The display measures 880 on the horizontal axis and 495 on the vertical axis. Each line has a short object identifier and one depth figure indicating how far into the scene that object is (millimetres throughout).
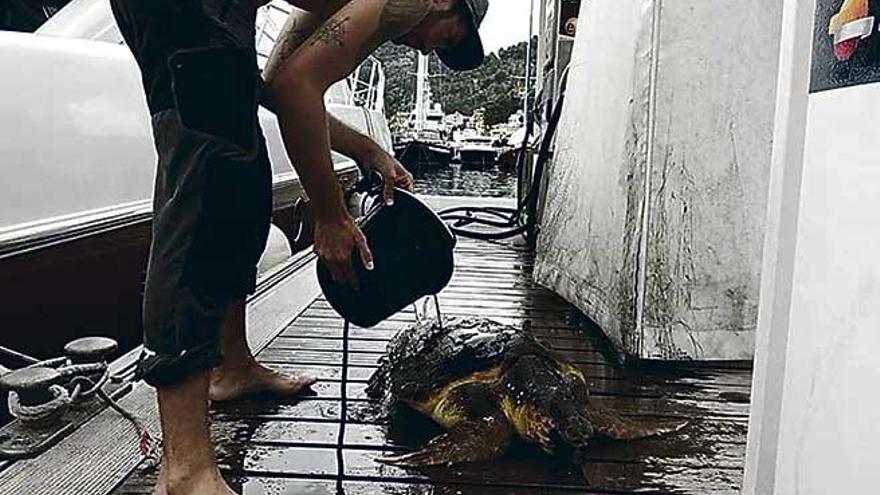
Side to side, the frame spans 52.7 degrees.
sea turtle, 2047
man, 1564
